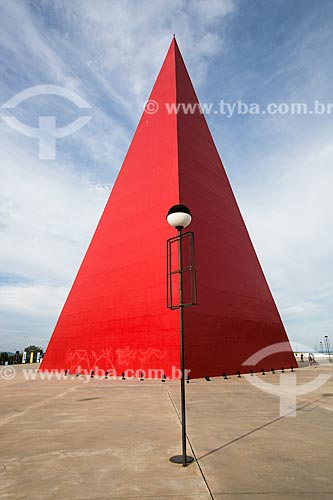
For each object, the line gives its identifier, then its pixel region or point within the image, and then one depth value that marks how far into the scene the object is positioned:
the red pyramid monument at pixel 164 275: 14.23
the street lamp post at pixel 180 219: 4.21
